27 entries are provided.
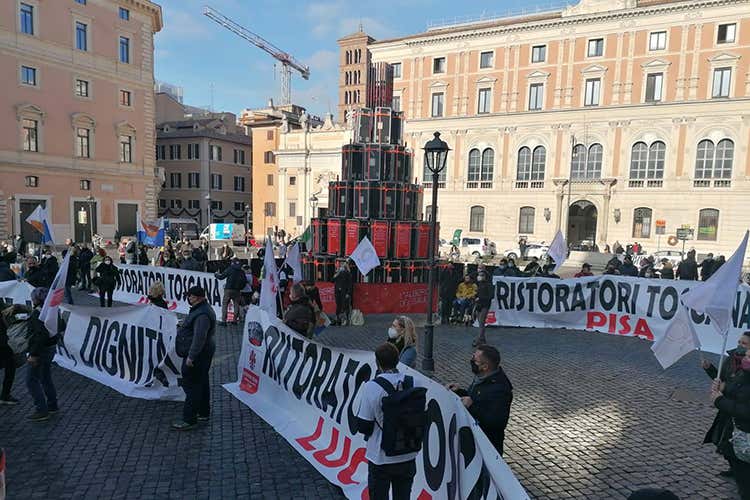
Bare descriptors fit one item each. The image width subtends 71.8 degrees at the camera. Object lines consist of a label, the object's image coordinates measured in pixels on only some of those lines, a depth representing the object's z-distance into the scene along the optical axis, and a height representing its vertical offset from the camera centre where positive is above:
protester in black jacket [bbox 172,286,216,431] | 6.65 -1.90
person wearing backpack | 4.12 -1.72
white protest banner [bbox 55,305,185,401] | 7.80 -2.34
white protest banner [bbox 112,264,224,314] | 14.89 -2.40
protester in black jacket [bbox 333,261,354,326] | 14.54 -2.32
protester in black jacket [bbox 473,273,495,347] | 12.62 -2.03
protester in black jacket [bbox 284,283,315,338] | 7.74 -1.64
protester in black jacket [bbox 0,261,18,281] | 12.83 -1.83
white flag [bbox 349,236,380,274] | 14.07 -1.23
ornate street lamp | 9.63 -1.25
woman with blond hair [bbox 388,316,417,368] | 6.33 -1.52
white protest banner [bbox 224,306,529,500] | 4.09 -2.20
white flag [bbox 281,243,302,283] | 13.30 -1.35
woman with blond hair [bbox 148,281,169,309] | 8.78 -1.55
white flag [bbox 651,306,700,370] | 7.32 -1.73
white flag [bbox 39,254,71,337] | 7.04 -1.44
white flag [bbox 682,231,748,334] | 6.91 -0.99
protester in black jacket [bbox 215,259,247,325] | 13.15 -1.98
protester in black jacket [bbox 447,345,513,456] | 4.45 -1.57
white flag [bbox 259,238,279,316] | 8.96 -1.40
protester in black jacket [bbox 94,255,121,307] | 14.46 -2.11
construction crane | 134.88 +38.55
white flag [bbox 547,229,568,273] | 15.66 -1.01
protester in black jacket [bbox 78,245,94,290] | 18.17 -2.26
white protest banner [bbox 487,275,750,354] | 12.49 -2.35
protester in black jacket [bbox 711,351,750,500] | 4.85 -1.76
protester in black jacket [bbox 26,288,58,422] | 6.96 -2.27
